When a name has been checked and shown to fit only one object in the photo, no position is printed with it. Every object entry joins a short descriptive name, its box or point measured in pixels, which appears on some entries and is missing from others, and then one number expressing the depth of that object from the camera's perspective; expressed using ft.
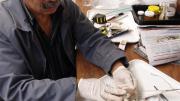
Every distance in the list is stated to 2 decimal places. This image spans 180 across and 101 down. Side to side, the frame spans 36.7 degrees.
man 3.27
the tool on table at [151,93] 3.22
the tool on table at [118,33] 4.45
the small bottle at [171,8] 4.74
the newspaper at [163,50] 3.74
